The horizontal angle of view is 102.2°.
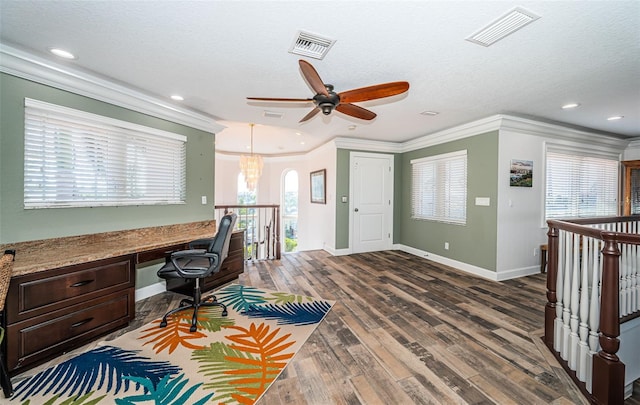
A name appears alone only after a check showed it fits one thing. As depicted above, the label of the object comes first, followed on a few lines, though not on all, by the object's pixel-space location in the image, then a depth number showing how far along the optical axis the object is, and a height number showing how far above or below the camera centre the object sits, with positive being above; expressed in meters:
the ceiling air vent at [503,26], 1.73 +1.28
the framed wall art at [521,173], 4.07 +0.50
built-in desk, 1.87 -0.78
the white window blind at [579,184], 4.50 +0.40
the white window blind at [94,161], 2.41 +0.43
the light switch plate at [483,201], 4.10 +0.05
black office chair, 2.60 -0.70
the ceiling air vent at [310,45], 1.99 +1.27
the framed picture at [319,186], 6.13 +0.39
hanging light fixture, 6.16 +0.79
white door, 5.70 +0.03
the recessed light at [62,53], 2.21 +1.27
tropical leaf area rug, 1.70 -1.28
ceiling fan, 2.01 +0.95
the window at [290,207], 8.09 -0.17
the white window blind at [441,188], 4.62 +0.31
